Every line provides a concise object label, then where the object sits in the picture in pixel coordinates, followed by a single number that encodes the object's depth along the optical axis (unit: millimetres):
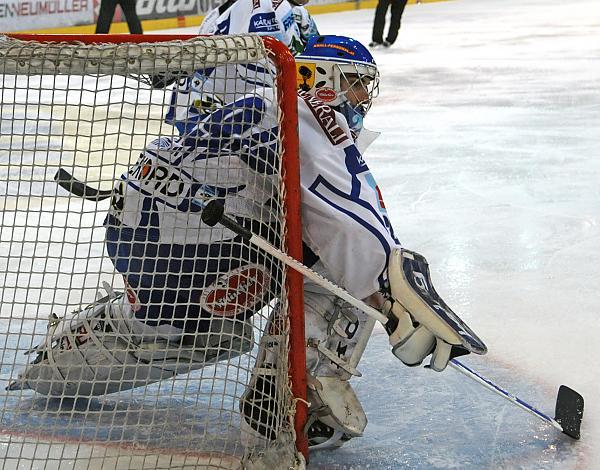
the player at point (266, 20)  11398
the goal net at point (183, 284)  8940
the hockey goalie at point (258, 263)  9086
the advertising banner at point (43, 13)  36164
